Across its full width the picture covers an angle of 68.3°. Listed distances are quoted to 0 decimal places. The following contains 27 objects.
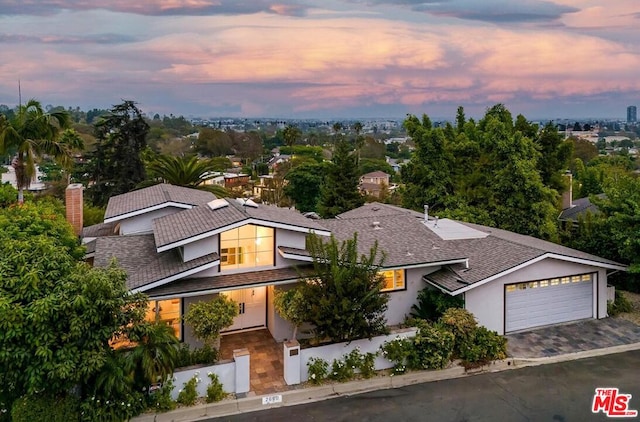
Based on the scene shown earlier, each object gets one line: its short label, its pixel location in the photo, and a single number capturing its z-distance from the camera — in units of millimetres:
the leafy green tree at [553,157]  31188
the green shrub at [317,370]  13531
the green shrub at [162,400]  11969
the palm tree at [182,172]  33938
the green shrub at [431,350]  14234
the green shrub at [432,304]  16500
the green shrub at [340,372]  13703
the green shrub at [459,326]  14930
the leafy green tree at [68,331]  9875
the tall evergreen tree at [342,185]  41844
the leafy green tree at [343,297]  13734
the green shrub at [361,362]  13906
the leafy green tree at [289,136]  93312
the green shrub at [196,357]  13188
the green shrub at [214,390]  12492
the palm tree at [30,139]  20719
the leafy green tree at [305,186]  57469
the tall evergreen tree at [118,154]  37844
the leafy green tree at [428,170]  32031
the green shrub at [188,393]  12234
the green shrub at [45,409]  10389
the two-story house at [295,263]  15008
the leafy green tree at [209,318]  13531
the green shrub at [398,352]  14219
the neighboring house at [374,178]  82812
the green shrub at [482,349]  14750
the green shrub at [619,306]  19203
